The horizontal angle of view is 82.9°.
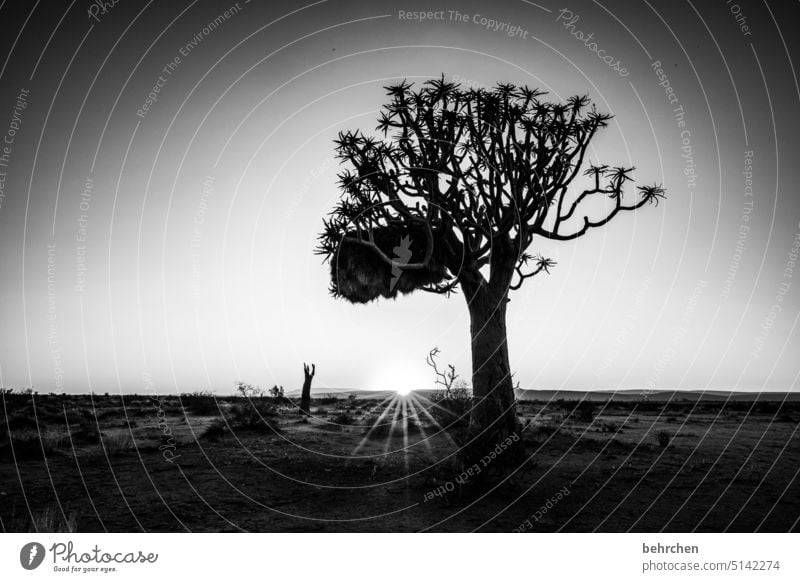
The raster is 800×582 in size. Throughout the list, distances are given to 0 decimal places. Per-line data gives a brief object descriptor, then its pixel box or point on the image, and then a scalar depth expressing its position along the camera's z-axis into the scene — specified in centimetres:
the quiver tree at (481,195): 813
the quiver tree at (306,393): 2069
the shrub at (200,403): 2116
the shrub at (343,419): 1709
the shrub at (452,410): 1348
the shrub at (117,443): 1078
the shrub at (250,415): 1442
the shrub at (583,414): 2002
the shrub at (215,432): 1244
